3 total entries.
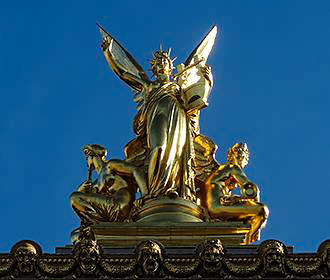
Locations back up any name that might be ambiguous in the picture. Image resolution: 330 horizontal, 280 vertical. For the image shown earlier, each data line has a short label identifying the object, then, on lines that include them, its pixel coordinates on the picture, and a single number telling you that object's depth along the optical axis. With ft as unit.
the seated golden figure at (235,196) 119.34
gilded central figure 123.13
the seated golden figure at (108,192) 121.39
